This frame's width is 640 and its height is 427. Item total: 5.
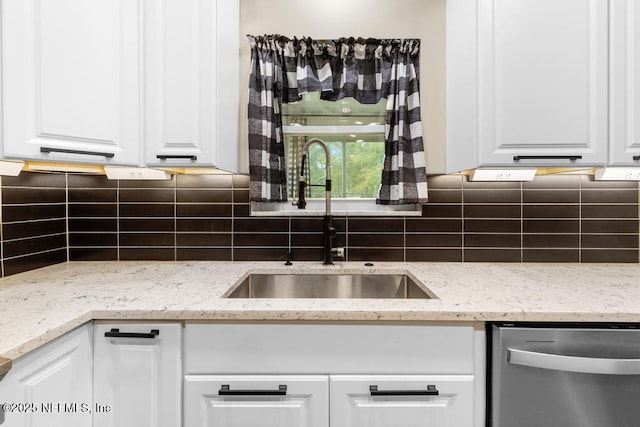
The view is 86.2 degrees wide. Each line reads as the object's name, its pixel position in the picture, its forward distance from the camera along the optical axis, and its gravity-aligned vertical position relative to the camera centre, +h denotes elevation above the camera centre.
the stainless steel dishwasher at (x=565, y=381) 1.03 -0.53
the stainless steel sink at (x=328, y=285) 1.66 -0.38
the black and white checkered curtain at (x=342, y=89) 1.73 +0.61
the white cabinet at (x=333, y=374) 1.07 -0.53
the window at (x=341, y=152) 1.88 +0.31
